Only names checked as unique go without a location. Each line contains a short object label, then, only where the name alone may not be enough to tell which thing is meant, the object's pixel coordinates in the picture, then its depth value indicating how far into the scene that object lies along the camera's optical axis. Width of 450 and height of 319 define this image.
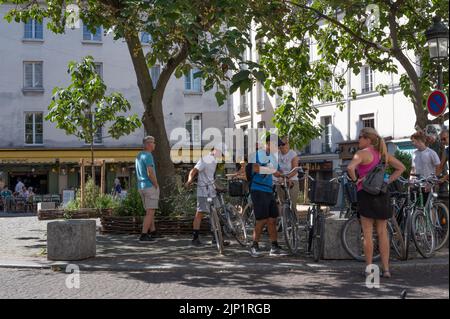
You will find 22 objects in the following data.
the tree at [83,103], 20.77
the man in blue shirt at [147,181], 10.92
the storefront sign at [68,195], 23.05
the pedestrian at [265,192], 9.27
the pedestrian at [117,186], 29.58
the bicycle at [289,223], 9.29
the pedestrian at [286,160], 11.38
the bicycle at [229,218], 10.40
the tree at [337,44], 11.95
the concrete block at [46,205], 21.06
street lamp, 10.23
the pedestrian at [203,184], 10.55
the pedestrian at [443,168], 9.12
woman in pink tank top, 7.52
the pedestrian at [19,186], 32.52
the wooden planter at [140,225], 12.34
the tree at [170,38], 8.61
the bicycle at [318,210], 8.66
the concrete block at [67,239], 9.22
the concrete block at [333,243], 8.93
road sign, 9.80
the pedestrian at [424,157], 10.51
